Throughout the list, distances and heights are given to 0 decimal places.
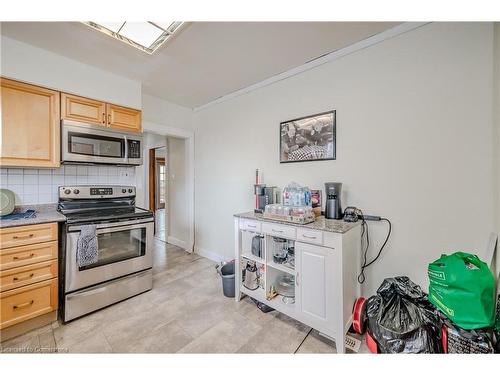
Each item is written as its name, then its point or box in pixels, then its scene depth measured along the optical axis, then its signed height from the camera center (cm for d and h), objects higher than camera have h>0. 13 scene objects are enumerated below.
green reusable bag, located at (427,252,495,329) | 99 -53
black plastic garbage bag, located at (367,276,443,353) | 118 -83
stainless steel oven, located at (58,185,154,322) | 177 -65
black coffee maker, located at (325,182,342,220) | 181 -11
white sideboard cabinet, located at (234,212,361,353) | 144 -68
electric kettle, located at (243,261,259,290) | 201 -92
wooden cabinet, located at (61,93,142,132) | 205 +81
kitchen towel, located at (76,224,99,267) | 178 -54
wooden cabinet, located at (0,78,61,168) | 175 +55
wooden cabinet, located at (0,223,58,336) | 155 -73
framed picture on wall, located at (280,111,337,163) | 197 +51
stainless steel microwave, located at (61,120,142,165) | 201 +45
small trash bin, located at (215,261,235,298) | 216 -105
